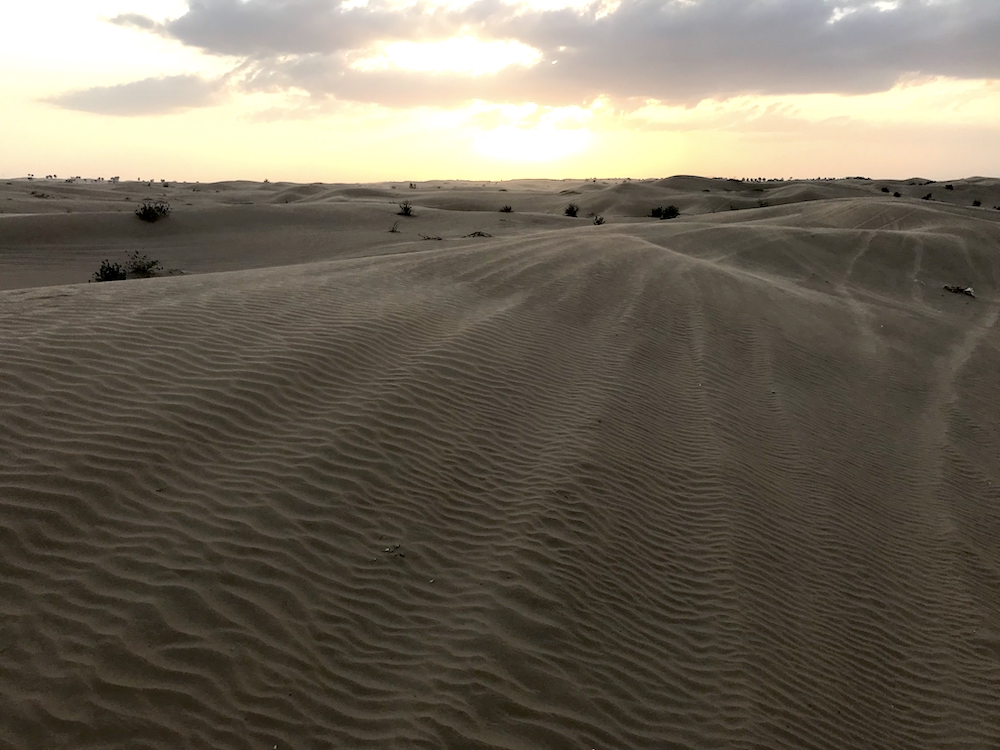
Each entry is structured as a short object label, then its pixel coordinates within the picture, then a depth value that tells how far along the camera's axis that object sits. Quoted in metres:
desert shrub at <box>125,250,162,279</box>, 14.83
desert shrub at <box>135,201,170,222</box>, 22.33
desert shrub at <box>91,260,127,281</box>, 13.63
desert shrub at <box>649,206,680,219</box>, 33.32
